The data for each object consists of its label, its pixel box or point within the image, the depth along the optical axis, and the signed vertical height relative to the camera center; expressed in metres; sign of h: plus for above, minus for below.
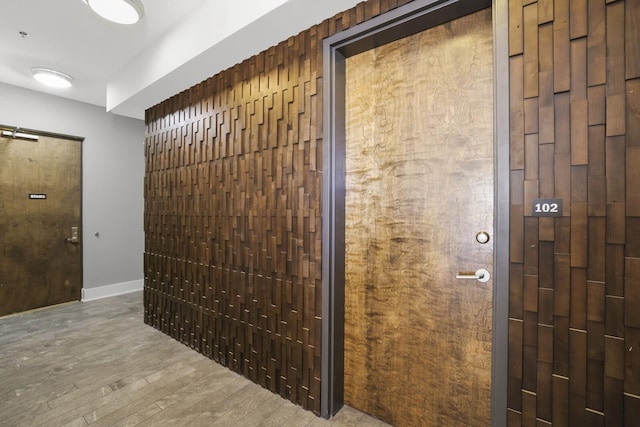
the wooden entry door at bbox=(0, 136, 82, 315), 3.55 -0.17
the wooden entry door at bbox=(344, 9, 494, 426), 1.47 -0.08
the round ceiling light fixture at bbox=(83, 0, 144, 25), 1.99 +1.51
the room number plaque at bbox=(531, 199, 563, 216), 1.11 +0.03
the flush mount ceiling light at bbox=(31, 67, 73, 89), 3.12 +1.57
